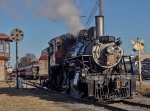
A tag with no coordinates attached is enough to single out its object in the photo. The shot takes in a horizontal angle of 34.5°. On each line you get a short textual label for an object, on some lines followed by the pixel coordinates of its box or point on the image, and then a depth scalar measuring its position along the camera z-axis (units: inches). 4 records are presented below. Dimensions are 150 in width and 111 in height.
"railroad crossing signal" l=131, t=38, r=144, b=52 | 603.1
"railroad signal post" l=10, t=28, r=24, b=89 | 647.3
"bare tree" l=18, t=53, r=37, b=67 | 3297.8
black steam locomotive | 438.8
